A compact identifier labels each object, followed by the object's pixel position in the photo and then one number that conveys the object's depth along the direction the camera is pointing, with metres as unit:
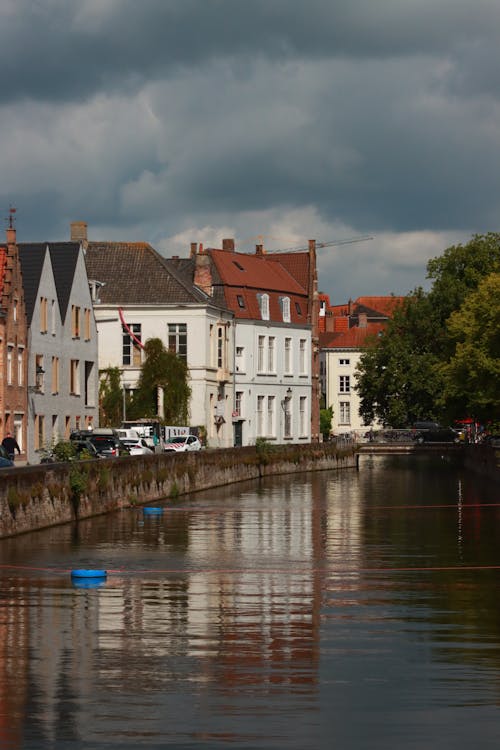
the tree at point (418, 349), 131.88
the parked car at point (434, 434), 138.88
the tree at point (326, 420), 174.57
